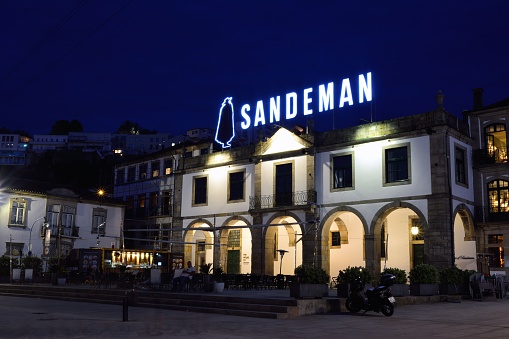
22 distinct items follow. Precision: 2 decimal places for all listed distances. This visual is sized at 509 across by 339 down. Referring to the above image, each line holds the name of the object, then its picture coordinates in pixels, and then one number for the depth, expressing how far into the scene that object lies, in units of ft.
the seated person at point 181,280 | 71.31
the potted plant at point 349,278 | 54.24
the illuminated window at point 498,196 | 87.66
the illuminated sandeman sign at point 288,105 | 91.56
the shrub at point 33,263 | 108.78
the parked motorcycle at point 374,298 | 47.67
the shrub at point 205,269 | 79.83
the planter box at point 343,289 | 54.08
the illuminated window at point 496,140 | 89.51
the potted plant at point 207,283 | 68.44
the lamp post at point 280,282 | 83.30
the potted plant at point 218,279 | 68.18
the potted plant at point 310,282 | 51.42
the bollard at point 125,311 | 43.57
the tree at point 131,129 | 456.08
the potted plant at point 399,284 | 58.95
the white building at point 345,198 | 83.35
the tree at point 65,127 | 457.68
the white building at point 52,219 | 125.08
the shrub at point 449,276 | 68.74
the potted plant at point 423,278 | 63.41
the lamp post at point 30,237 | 121.97
